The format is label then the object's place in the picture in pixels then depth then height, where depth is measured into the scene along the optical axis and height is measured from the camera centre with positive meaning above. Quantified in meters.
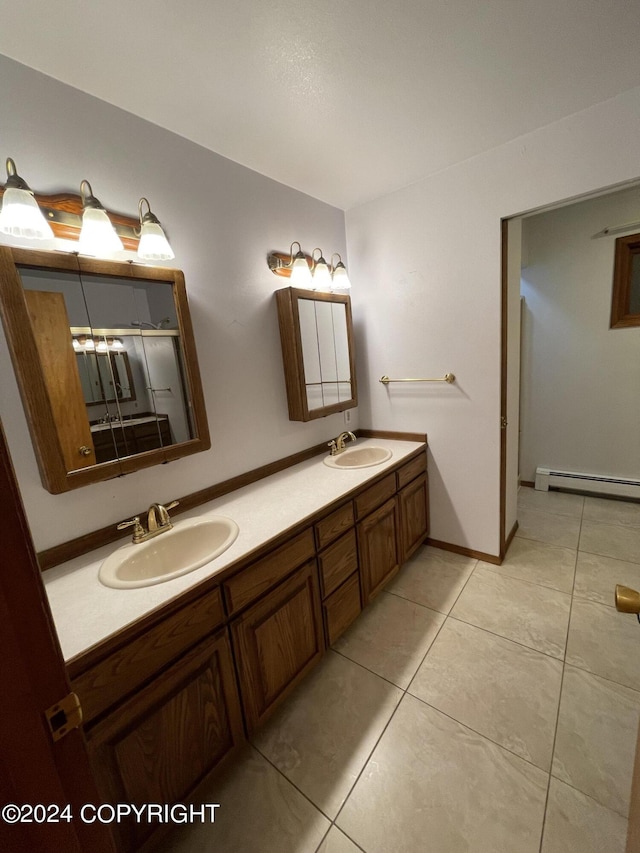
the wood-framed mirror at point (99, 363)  1.03 +0.07
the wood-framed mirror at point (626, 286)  2.54 +0.38
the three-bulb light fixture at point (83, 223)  0.95 +0.52
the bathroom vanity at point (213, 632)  0.83 -0.80
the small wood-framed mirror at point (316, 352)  1.82 +0.08
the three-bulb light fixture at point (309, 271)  1.82 +0.54
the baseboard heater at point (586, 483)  2.68 -1.22
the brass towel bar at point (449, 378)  2.04 -0.16
